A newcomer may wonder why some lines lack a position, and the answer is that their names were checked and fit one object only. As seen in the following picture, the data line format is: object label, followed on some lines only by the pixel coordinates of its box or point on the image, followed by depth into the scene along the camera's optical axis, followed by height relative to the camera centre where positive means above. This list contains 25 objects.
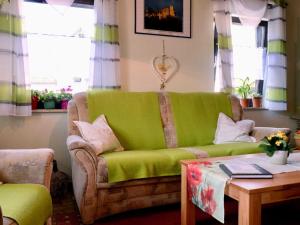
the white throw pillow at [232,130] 2.96 -0.33
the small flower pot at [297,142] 3.84 -0.59
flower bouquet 1.88 -0.32
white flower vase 1.88 -0.38
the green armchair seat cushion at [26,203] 1.23 -0.49
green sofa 2.09 -0.43
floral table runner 1.58 -0.52
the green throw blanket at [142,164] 2.10 -0.49
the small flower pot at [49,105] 2.94 -0.06
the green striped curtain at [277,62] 3.93 +0.53
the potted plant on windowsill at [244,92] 3.89 +0.11
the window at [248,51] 3.96 +0.70
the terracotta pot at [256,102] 3.95 -0.03
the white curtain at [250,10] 3.79 +1.21
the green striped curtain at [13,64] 2.65 +0.34
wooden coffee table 1.42 -0.49
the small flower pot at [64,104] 3.01 -0.05
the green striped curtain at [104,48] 3.03 +0.55
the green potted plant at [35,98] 2.88 +0.02
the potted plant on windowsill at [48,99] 2.94 +0.01
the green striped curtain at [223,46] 3.61 +0.69
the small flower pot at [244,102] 3.88 -0.03
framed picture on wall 3.30 +0.99
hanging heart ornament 3.40 +0.39
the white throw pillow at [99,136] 2.33 -0.31
